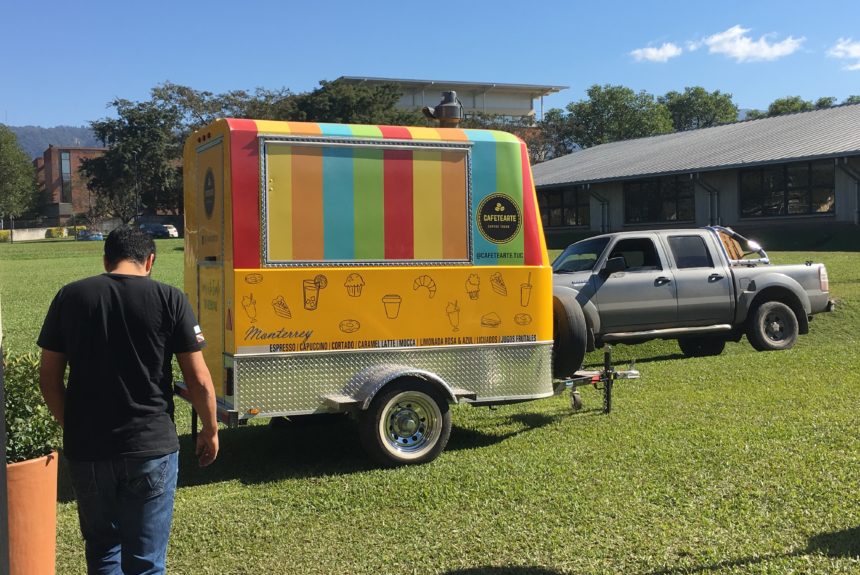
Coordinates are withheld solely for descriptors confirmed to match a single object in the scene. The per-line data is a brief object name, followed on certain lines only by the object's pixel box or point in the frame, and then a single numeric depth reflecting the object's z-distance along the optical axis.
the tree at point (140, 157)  75.44
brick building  112.12
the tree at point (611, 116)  89.69
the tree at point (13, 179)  89.86
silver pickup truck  11.75
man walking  3.55
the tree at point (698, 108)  105.75
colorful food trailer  6.31
